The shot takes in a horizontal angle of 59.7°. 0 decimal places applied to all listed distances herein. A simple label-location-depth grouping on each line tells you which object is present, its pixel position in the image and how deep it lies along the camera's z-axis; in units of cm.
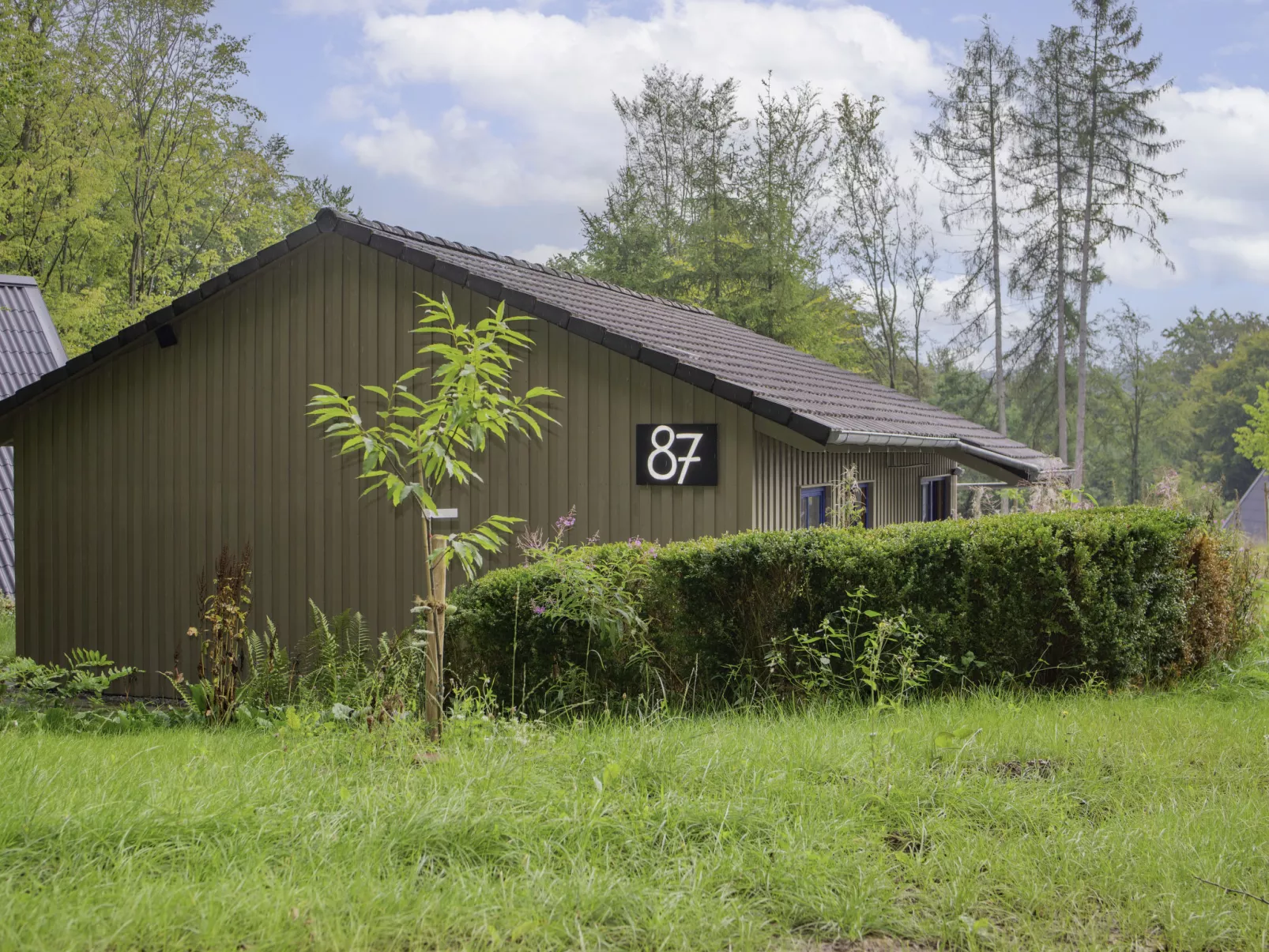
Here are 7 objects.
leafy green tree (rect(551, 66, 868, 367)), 2938
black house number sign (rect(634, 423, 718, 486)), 959
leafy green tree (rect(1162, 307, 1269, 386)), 6344
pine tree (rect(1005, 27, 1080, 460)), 3209
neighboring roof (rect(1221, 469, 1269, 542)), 4291
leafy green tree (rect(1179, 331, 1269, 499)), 5366
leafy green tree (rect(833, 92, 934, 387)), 3291
